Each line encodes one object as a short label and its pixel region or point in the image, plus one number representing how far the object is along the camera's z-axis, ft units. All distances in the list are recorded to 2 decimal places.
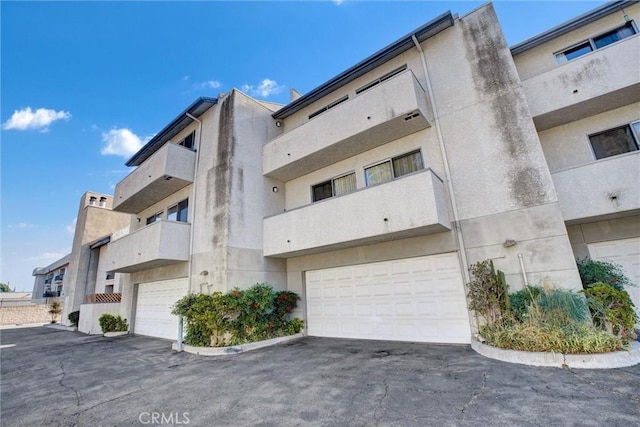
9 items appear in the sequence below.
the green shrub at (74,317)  57.06
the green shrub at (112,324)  44.06
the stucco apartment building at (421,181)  22.25
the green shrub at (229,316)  26.61
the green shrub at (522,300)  18.75
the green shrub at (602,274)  20.95
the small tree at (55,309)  72.84
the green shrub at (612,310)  16.31
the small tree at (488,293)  19.71
